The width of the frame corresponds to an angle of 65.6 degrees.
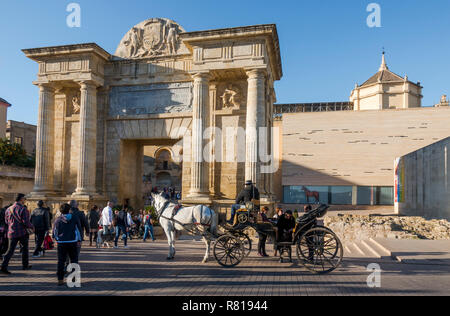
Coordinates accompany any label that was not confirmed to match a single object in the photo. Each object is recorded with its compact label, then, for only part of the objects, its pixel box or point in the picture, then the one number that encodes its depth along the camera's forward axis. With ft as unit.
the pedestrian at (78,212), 28.42
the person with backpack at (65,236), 23.04
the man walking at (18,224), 26.68
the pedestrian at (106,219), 41.63
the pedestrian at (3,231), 30.09
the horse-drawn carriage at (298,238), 26.89
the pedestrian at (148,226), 48.21
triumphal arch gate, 52.60
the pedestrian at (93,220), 42.57
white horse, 31.73
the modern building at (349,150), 117.39
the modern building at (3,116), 139.93
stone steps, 34.65
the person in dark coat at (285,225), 29.55
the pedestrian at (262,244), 33.56
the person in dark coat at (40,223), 33.19
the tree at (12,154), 113.60
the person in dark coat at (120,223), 42.07
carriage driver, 34.22
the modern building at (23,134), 145.18
